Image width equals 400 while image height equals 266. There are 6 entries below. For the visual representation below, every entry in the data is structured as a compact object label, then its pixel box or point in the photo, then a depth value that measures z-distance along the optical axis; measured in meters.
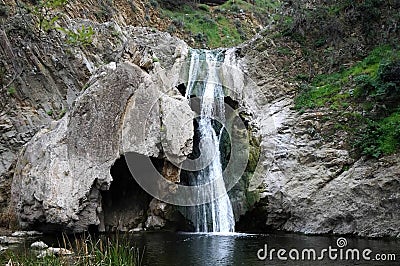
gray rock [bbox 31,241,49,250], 12.52
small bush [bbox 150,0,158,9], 40.50
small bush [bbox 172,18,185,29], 40.50
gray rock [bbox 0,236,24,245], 13.87
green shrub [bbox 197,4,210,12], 47.26
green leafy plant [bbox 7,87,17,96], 21.05
